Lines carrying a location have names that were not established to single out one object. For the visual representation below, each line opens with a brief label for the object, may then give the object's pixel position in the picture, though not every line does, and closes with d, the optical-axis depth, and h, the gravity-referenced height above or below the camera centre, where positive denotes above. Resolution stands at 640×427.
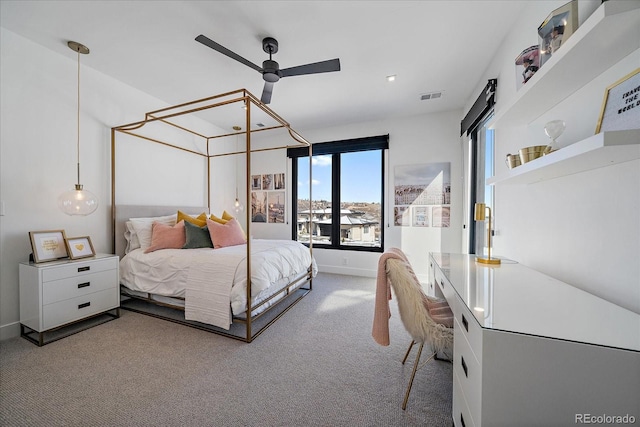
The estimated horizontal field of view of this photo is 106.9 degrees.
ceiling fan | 2.09 +1.31
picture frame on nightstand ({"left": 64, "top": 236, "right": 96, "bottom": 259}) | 2.36 -0.39
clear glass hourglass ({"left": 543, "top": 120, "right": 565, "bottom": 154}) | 1.22 +0.43
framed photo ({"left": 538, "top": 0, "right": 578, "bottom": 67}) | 1.15 +0.94
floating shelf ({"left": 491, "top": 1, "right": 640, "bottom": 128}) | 0.85 +0.69
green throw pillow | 2.91 -0.34
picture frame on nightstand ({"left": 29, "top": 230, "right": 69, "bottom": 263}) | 2.20 -0.35
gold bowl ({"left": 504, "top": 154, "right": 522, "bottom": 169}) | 1.48 +0.33
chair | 1.34 -0.58
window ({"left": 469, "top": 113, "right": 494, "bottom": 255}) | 2.64 +0.47
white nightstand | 2.06 -0.80
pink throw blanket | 1.44 -0.57
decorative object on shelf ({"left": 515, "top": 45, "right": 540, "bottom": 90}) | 1.42 +0.93
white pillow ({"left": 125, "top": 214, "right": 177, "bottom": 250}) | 2.94 -0.26
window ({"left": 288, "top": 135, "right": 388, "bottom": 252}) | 4.34 +0.33
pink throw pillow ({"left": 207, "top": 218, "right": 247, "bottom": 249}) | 2.99 -0.32
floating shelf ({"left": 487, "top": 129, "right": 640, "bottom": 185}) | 0.78 +0.23
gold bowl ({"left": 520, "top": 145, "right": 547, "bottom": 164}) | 1.33 +0.34
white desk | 0.67 -0.45
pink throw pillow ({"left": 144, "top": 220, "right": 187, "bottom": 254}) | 2.84 -0.33
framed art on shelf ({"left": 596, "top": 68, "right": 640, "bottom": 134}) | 0.90 +0.44
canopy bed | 2.23 -0.45
